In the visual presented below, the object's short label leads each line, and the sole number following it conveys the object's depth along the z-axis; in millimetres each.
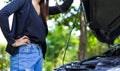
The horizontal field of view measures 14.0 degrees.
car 6793
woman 5980
